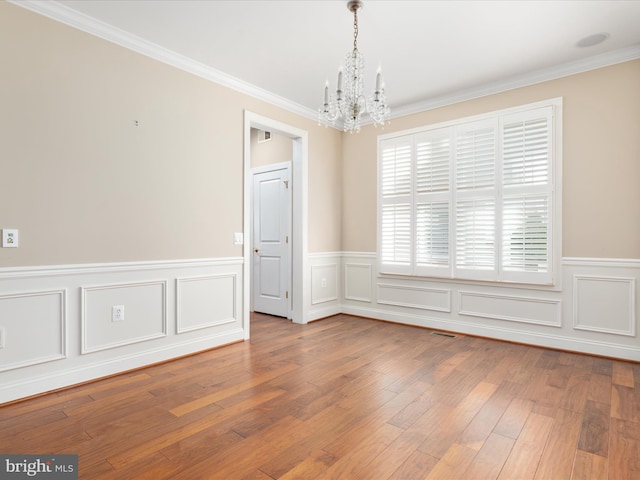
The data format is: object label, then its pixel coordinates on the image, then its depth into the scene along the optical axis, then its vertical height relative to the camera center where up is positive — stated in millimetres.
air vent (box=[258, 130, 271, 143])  5562 +1610
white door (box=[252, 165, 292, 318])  5195 -23
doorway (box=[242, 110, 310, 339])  4910 +242
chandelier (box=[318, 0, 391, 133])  2555 +1019
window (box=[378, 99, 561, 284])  3840 +512
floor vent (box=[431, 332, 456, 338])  4322 -1146
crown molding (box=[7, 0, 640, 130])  2787 +1736
